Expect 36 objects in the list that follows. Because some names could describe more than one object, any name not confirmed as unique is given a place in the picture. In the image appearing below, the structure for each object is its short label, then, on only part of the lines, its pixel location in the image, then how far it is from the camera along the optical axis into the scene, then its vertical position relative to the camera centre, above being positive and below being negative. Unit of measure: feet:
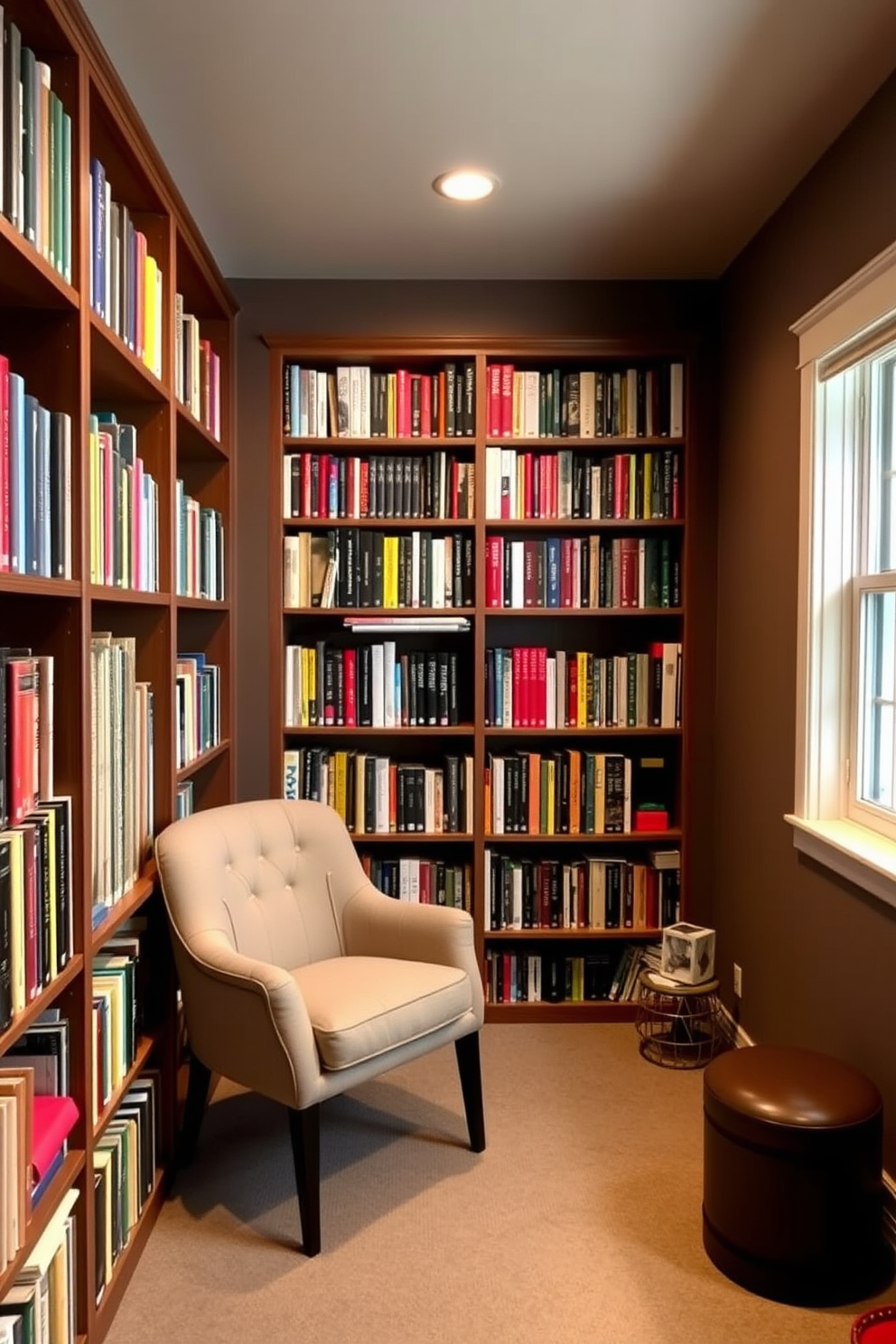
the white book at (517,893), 10.74 -2.69
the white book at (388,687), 10.58 -0.35
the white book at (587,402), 10.50 +2.85
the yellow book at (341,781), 10.66 -1.41
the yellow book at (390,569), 10.54 +0.98
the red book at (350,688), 10.62 -0.36
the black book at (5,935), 4.44 -1.34
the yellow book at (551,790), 10.69 -1.51
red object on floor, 5.18 -3.71
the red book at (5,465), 4.56 +0.93
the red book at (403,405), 10.50 +2.81
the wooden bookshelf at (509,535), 10.43 +1.42
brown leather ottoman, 6.00 -3.43
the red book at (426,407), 10.52 +2.79
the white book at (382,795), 10.60 -1.56
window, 7.61 +0.50
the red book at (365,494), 10.54 +1.82
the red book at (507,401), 10.46 +2.84
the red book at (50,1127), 4.78 -2.49
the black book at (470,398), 10.46 +2.86
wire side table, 9.53 -3.96
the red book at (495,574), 10.55 +0.93
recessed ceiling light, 8.07 +4.12
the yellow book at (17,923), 4.60 -1.32
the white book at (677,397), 10.48 +2.89
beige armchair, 6.64 -2.56
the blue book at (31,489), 4.84 +0.87
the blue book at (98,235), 5.92 +2.68
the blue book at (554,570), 10.57 +0.98
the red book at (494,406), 10.46 +2.79
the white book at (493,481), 10.48 +1.96
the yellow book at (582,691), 10.63 -0.39
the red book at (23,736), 4.81 -0.42
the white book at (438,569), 10.57 +0.98
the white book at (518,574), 10.56 +0.93
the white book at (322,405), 10.51 +2.81
